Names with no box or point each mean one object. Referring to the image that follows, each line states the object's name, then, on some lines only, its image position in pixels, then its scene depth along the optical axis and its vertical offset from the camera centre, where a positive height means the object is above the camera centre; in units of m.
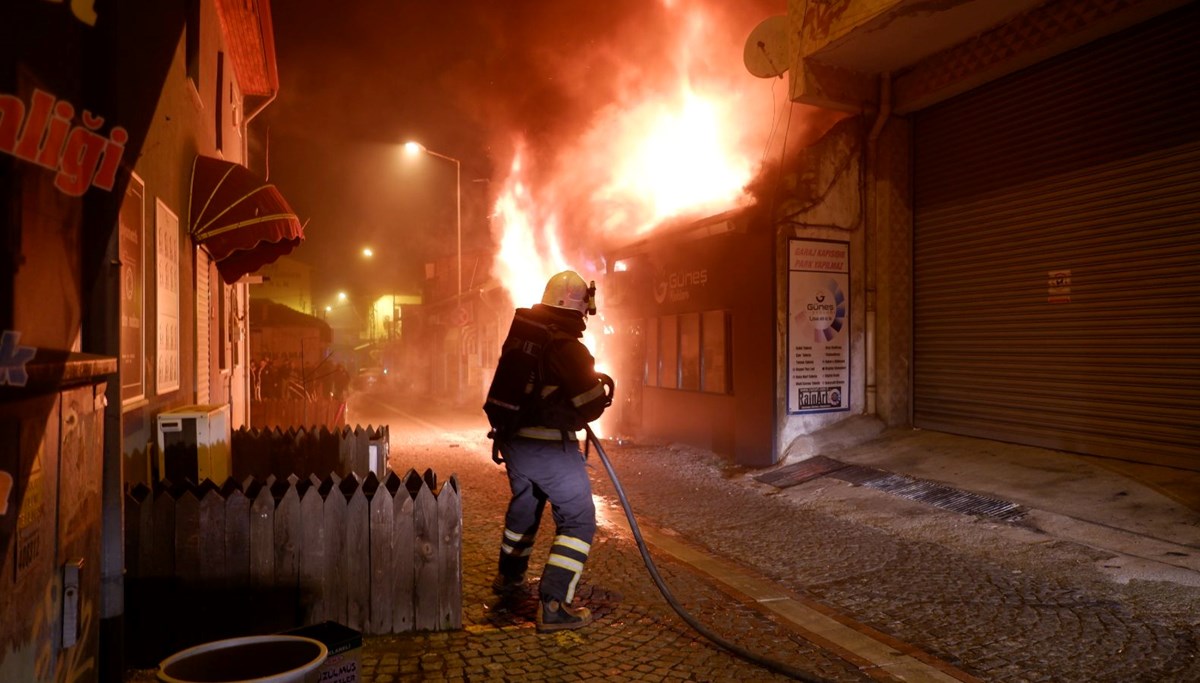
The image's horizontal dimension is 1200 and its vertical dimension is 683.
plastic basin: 2.75 -1.21
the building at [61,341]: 2.08 +0.01
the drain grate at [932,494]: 7.21 -1.63
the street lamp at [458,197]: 26.10 +5.22
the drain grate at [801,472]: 9.28 -1.67
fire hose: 3.99 -1.75
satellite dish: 10.96 +4.39
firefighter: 4.66 -0.77
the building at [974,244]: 7.51 +1.23
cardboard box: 2.99 -1.26
